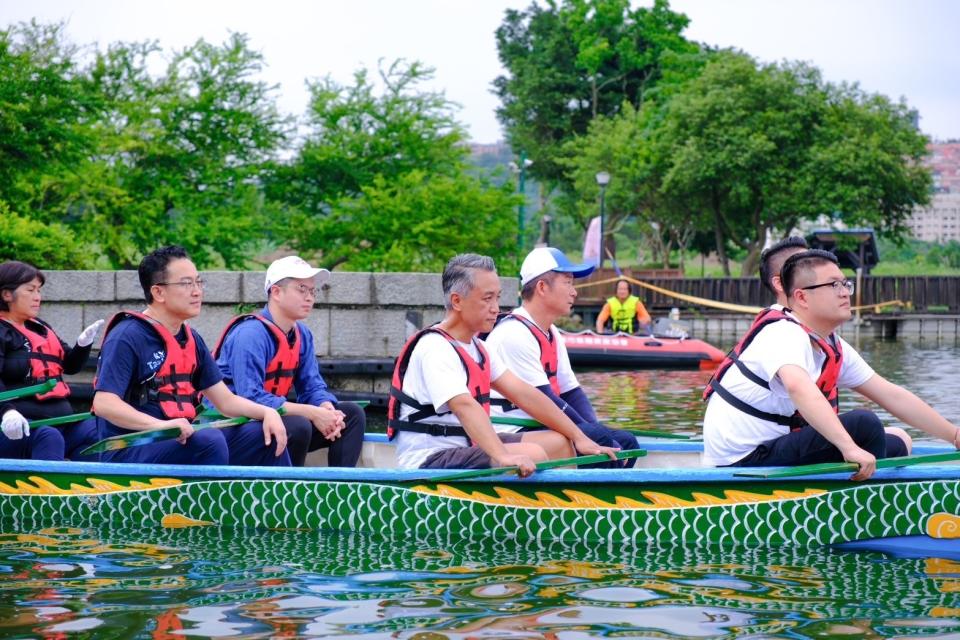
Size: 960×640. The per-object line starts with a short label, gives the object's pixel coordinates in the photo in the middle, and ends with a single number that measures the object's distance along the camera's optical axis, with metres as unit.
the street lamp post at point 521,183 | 22.37
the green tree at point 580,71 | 52.53
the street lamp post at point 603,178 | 32.66
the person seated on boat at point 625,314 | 21.73
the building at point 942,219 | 149.62
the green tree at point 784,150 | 41.28
